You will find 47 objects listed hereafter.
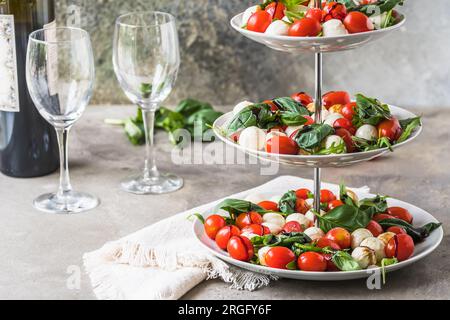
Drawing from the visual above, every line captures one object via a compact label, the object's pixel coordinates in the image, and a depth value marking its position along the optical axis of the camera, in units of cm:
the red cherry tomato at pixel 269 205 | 151
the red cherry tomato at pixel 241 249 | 139
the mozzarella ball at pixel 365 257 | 137
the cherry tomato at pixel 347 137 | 137
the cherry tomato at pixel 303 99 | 147
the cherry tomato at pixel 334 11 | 136
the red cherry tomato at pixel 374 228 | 143
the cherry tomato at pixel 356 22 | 134
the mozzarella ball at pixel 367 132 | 139
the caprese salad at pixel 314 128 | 136
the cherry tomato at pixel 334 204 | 149
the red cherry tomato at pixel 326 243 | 139
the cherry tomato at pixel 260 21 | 137
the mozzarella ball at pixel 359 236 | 140
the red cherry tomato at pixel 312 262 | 136
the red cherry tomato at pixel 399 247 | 138
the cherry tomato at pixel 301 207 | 150
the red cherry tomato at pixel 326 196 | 153
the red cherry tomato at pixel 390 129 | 138
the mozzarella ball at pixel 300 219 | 145
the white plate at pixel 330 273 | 136
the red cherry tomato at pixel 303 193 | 153
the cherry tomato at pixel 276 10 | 138
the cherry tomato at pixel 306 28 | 134
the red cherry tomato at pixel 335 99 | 147
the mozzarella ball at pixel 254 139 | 138
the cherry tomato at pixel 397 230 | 142
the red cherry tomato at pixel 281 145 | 136
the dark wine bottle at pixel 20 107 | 166
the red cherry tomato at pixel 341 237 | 140
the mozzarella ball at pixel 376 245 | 138
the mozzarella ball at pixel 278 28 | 135
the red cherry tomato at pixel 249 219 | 146
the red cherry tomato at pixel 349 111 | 142
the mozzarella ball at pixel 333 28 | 134
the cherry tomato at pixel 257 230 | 142
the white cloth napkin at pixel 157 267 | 138
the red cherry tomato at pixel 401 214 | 148
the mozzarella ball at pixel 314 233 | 141
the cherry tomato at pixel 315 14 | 135
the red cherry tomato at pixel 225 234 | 143
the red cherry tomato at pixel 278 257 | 137
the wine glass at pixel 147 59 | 162
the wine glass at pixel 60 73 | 153
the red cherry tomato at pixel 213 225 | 145
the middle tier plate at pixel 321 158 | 135
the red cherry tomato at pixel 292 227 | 143
